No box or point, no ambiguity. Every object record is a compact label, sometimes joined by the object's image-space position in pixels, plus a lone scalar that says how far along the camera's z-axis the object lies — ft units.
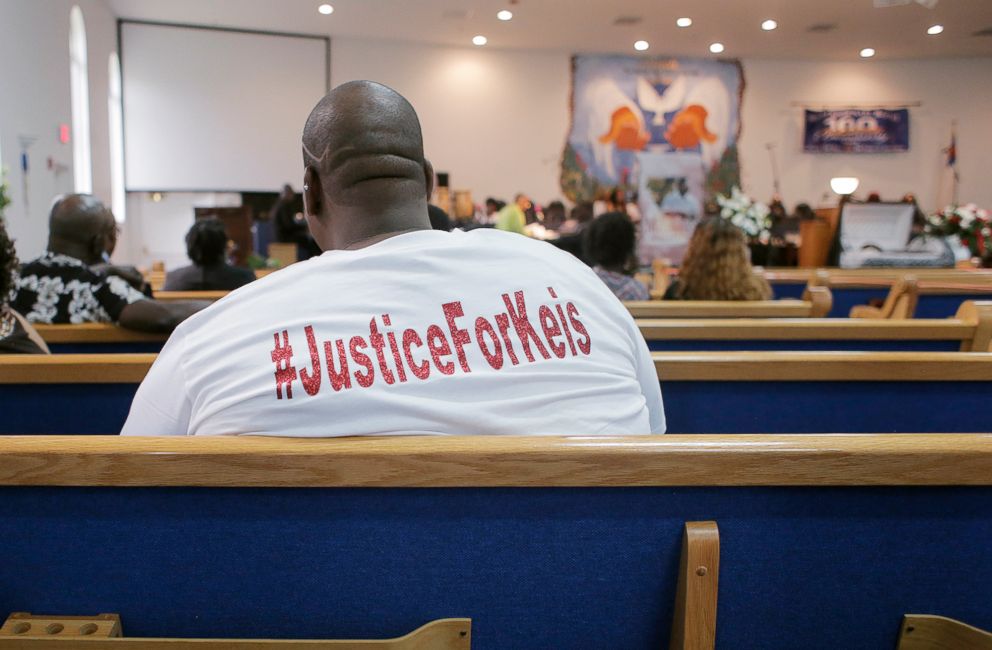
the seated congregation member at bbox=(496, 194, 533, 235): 25.64
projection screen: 35.17
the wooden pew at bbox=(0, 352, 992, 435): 4.92
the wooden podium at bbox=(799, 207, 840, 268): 22.08
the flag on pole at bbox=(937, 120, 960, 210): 42.01
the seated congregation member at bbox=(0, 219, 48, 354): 5.74
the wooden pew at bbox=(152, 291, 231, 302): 9.65
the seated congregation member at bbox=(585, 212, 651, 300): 10.83
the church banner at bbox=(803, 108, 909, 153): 42.24
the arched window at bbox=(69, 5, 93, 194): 28.30
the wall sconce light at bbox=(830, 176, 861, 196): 27.86
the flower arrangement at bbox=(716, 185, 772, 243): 21.15
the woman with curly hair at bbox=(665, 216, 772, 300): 10.38
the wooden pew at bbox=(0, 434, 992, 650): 2.58
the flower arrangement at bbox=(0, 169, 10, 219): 15.33
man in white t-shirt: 3.03
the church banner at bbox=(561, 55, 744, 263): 41.06
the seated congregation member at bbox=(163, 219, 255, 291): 12.42
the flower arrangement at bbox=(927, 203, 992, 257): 20.52
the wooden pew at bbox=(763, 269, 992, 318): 12.27
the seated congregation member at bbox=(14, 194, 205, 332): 6.99
